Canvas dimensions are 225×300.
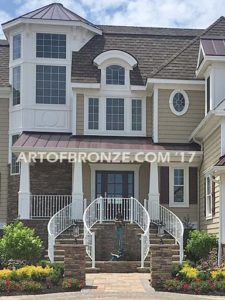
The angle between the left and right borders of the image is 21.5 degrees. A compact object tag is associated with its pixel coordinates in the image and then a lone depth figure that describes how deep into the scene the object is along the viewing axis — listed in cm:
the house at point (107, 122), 2270
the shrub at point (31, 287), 1390
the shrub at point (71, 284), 1429
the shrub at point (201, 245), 1975
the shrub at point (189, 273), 1444
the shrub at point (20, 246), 1848
